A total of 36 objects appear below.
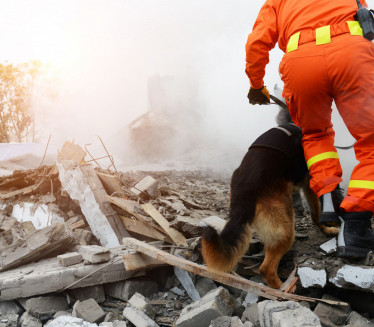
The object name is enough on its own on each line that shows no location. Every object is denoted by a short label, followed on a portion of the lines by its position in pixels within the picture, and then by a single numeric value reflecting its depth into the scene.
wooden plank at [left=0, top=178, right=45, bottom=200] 4.21
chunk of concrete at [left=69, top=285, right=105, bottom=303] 2.60
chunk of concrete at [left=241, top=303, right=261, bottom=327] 1.95
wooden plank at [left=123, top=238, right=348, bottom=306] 2.03
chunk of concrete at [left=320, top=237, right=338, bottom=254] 2.18
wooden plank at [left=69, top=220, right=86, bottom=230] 3.63
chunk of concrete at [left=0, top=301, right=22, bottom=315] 2.41
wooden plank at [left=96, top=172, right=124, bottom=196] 3.73
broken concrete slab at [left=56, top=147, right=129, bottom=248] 3.38
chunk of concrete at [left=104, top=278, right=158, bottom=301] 2.62
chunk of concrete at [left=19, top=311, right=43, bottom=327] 2.22
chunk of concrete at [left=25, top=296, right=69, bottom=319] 2.37
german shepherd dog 2.04
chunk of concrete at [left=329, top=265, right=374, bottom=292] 1.88
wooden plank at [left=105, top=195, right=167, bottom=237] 3.05
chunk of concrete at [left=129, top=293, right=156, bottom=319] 2.31
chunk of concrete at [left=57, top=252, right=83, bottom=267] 2.61
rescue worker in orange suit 1.84
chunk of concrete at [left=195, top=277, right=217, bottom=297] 2.51
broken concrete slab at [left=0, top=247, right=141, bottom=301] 2.43
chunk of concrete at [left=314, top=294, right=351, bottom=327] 1.89
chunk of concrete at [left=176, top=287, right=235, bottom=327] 1.98
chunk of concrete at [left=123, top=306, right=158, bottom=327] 2.18
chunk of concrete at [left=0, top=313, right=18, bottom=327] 2.20
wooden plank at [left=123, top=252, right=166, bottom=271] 2.54
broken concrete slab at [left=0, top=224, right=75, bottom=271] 2.84
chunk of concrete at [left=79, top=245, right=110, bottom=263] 2.58
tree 15.67
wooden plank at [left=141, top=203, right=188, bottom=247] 2.81
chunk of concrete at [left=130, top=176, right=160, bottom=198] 3.54
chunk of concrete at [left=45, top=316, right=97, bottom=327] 2.16
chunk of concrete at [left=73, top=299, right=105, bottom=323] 2.27
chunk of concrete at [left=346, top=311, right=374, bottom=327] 1.77
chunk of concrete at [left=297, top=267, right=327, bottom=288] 2.04
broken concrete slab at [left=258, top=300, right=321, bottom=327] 1.55
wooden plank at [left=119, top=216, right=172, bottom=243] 3.00
